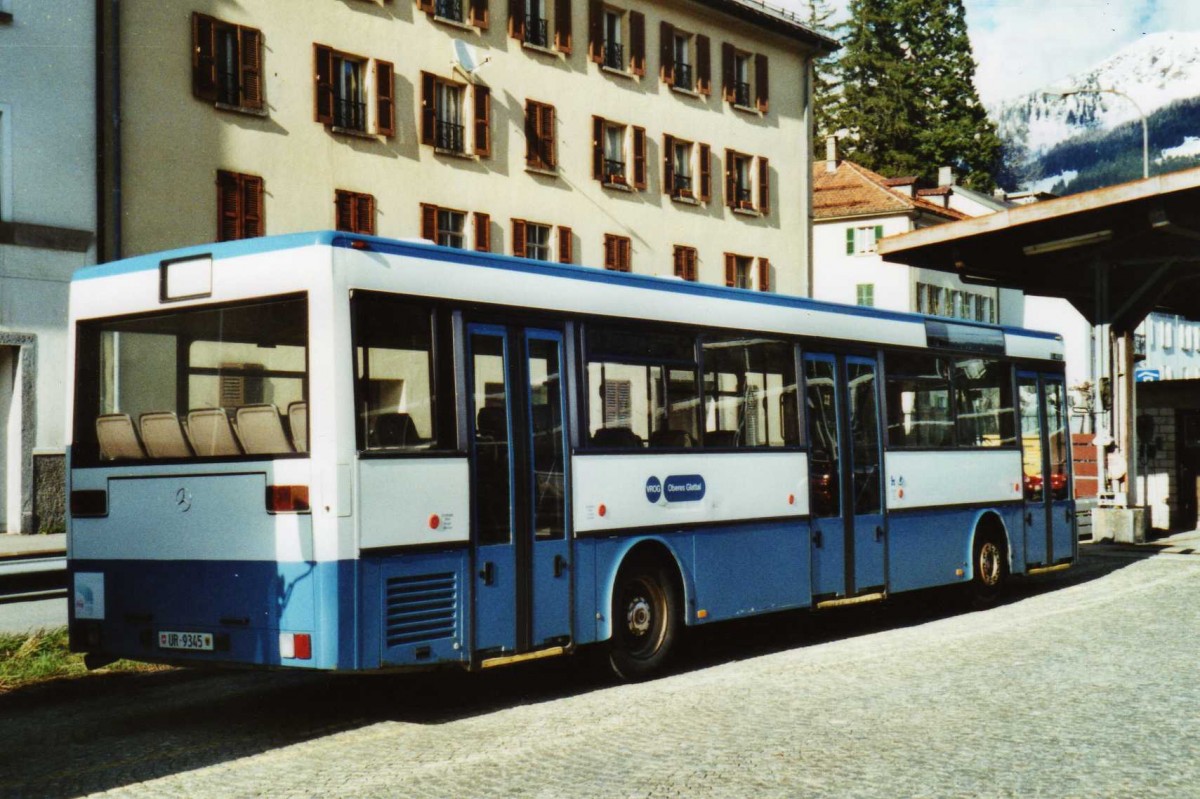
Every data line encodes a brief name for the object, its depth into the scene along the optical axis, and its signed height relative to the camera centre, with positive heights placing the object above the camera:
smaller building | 62.38 +8.88
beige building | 26.81 +7.05
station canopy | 22.23 +3.28
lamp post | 31.29 +7.12
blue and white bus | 8.82 +0.02
